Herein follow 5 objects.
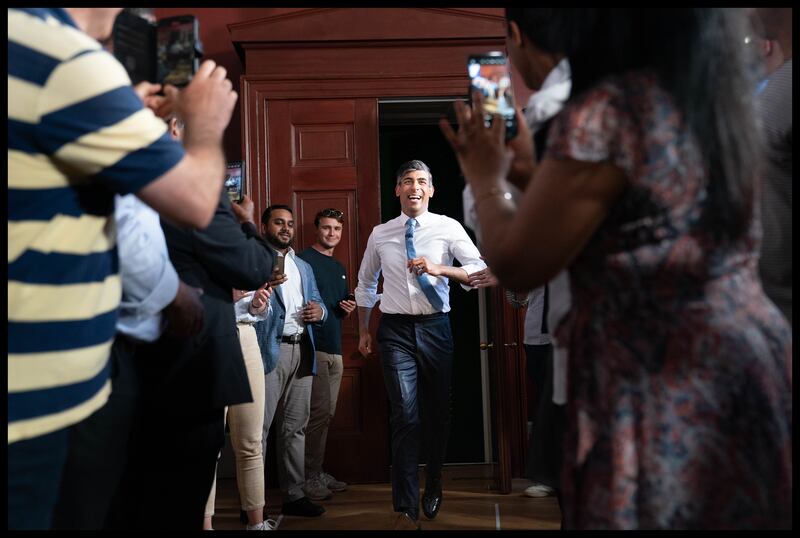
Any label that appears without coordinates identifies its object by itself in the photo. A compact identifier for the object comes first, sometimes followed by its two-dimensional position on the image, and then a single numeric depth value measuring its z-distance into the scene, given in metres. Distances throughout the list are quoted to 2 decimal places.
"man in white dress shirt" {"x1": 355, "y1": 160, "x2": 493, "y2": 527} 3.47
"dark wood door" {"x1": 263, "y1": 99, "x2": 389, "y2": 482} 4.34
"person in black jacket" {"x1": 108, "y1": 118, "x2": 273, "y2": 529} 1.62
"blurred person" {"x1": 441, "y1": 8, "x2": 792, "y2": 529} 0.99
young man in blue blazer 3.64
